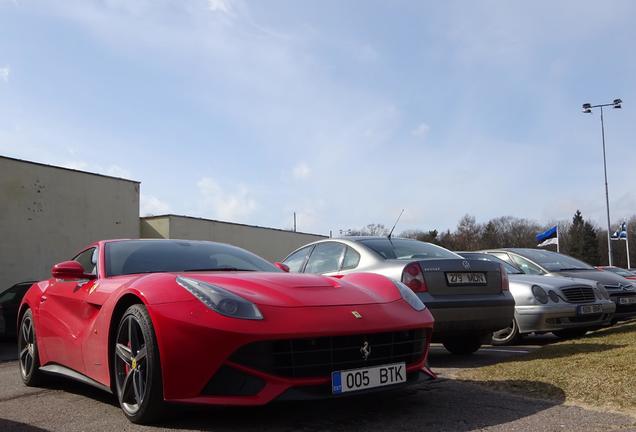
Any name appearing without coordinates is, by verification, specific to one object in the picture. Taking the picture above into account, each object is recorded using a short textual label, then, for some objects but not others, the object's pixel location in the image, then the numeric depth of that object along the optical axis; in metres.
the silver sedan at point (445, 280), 5.70
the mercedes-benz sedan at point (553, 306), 7.40
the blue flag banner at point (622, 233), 45.97
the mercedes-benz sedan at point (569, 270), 9.00
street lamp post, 33.28
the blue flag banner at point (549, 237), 23.38
